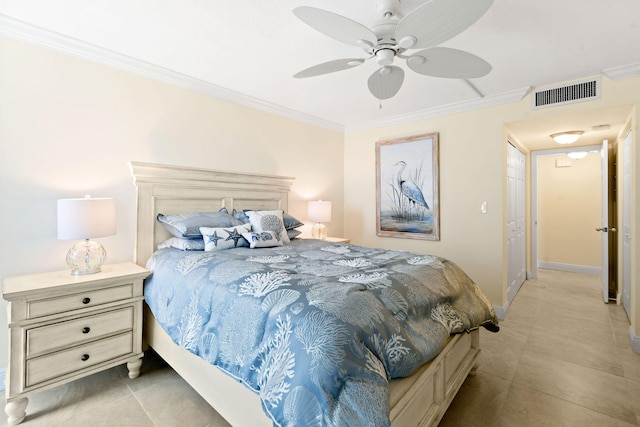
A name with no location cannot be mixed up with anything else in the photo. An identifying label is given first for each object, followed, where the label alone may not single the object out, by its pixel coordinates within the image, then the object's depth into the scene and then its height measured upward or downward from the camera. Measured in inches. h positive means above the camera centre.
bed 42.4 -26.1
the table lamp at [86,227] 78.0 -3.3
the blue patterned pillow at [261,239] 102.7 -8.6
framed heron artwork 147.8 +14.4
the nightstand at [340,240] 149.5 -13.1
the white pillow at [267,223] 112.0 -3.1
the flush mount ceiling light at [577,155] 175.9 +38.7
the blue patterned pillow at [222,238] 96.2 -7.7
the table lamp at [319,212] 151.6 +1.4
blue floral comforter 41.8 -19.9
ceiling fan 53.7 +37.5
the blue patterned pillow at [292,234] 130.3 -8.5
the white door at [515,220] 144.6 -2.8
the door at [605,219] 141.0 -2.0
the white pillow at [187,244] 96.1 -9.6
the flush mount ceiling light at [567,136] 139.9 +37.7
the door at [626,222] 115.4 -2.9
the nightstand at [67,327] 66.8 -28.3
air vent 107.2 +45.8
